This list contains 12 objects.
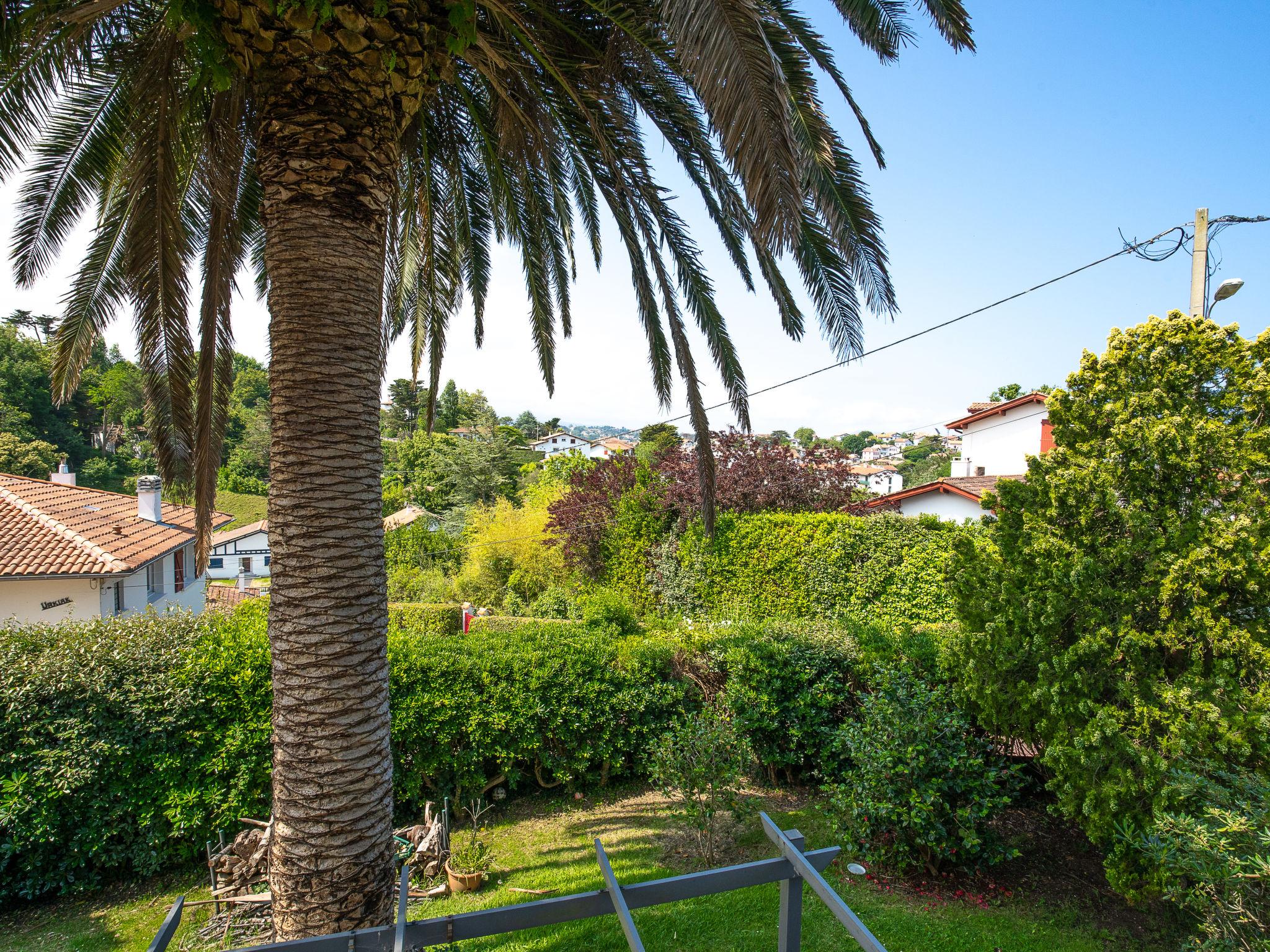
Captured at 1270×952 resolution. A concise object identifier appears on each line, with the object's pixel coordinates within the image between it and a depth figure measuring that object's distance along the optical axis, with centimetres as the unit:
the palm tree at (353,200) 274
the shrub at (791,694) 661
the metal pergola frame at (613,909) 148
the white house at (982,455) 1934
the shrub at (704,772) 552
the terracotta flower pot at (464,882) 521
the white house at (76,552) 1262
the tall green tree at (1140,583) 392
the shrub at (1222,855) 302
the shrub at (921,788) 480
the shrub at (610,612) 993
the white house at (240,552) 4744
